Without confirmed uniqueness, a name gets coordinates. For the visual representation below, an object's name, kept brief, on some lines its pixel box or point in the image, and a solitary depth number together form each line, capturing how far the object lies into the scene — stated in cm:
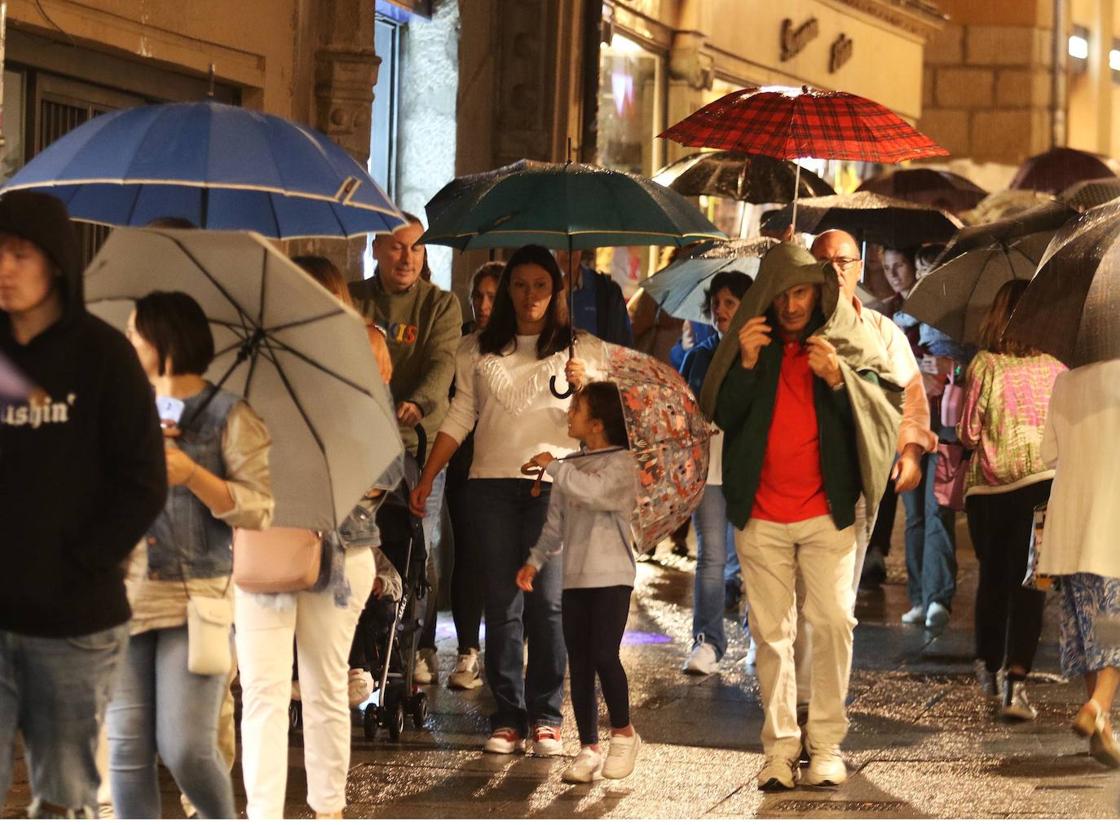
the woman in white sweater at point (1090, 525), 1558
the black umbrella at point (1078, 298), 1549
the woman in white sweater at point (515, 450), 1588
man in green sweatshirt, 1712
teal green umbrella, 1593
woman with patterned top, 1882
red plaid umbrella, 1808
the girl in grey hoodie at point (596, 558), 1496
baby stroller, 1635
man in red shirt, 1507
